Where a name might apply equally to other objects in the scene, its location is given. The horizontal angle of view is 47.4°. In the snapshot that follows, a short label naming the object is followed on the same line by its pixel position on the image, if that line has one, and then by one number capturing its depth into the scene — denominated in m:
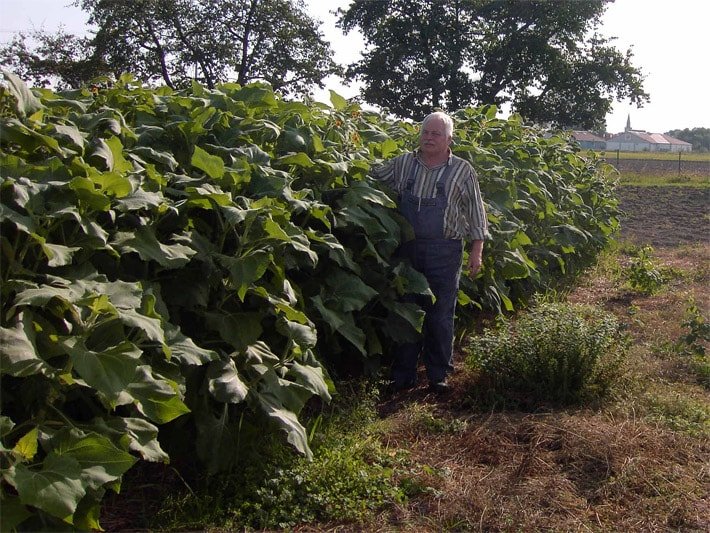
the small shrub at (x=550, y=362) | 4.60
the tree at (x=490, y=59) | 34.88
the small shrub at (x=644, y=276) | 8.04
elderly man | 4.84
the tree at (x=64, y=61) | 22.75
